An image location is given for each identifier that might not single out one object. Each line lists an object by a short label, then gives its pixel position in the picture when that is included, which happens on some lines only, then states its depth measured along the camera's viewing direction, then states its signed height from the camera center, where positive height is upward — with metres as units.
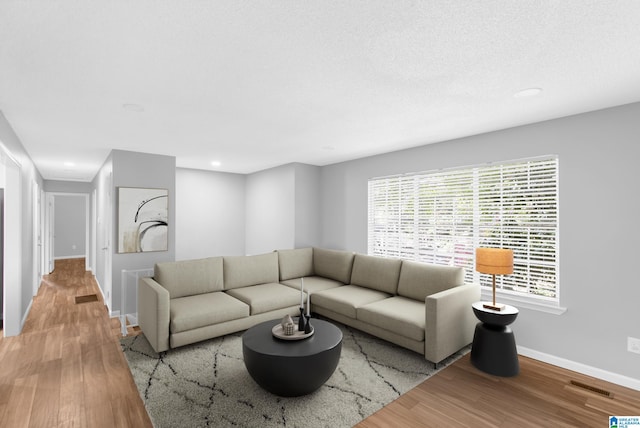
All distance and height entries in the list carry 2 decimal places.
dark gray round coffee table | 2.24 -1.11
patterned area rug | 2.14 -1.42
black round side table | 2.77 -1.21
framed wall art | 4.26 -0.05
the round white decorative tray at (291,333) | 2.54 -1.02
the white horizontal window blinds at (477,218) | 3.13 -0.05
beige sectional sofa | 3.00 -1.01
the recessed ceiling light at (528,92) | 2.37 +0.97
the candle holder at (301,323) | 2.68 -0.95
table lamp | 2.89 -0.46
